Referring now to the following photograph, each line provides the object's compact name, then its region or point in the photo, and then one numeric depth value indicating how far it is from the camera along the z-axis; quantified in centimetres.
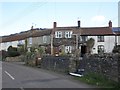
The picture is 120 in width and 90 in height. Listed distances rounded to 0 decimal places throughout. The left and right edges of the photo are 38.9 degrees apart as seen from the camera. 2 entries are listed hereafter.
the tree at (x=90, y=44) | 3898
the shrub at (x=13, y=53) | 4344
